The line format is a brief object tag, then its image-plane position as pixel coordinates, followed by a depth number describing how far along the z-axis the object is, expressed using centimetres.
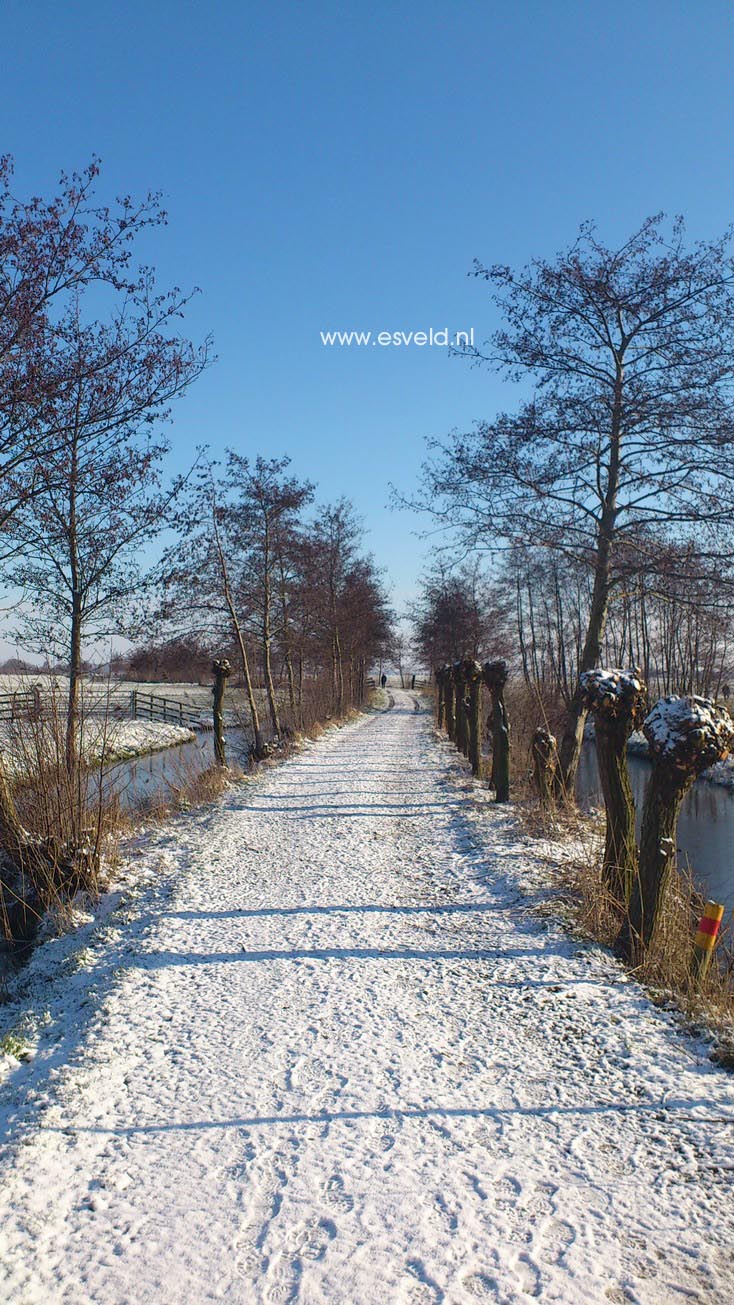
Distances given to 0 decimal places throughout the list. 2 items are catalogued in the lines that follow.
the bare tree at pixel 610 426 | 991
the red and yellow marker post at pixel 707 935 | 457
